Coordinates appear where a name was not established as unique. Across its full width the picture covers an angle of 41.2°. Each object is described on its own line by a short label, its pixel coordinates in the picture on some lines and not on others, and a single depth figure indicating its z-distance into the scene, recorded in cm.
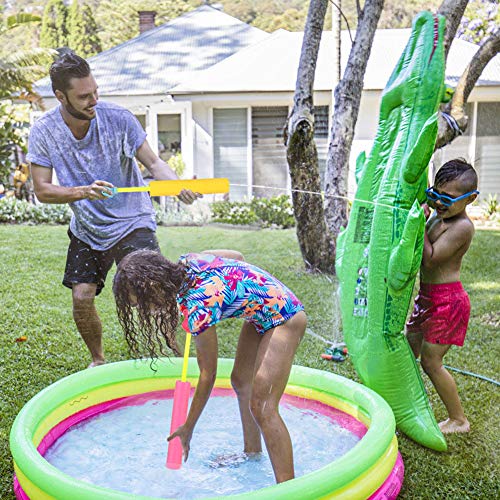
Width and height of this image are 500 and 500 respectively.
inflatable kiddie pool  201
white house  775
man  304
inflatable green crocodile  269
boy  275
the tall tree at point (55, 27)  2119
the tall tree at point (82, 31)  2112
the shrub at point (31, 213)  712
